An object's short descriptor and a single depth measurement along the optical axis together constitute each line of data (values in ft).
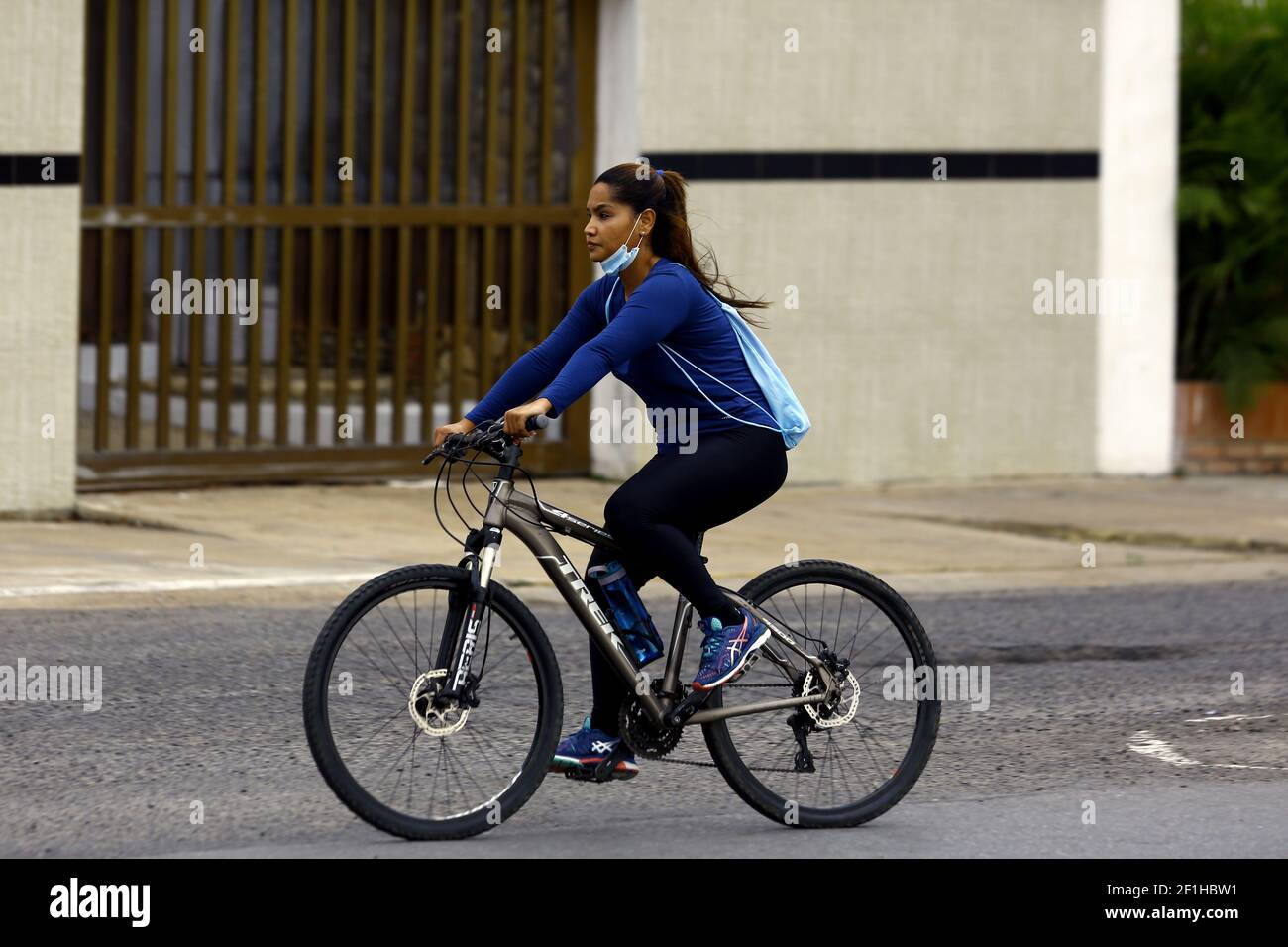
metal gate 43.68
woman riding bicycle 19.61
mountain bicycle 18.94
